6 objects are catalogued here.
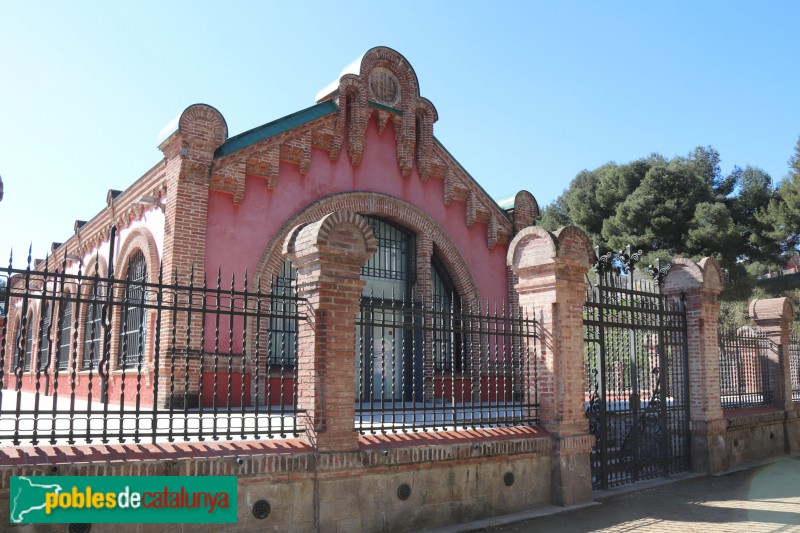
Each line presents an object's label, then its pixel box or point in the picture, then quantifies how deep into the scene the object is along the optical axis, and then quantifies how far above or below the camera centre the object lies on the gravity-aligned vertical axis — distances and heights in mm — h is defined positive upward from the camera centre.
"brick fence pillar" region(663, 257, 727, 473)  10430 +32
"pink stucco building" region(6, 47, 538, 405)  10758 +3002
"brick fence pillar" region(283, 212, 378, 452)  6086 +331
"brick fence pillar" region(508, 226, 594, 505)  8000 +201
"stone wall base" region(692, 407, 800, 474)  10406 -1348
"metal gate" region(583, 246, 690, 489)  9031 -364
